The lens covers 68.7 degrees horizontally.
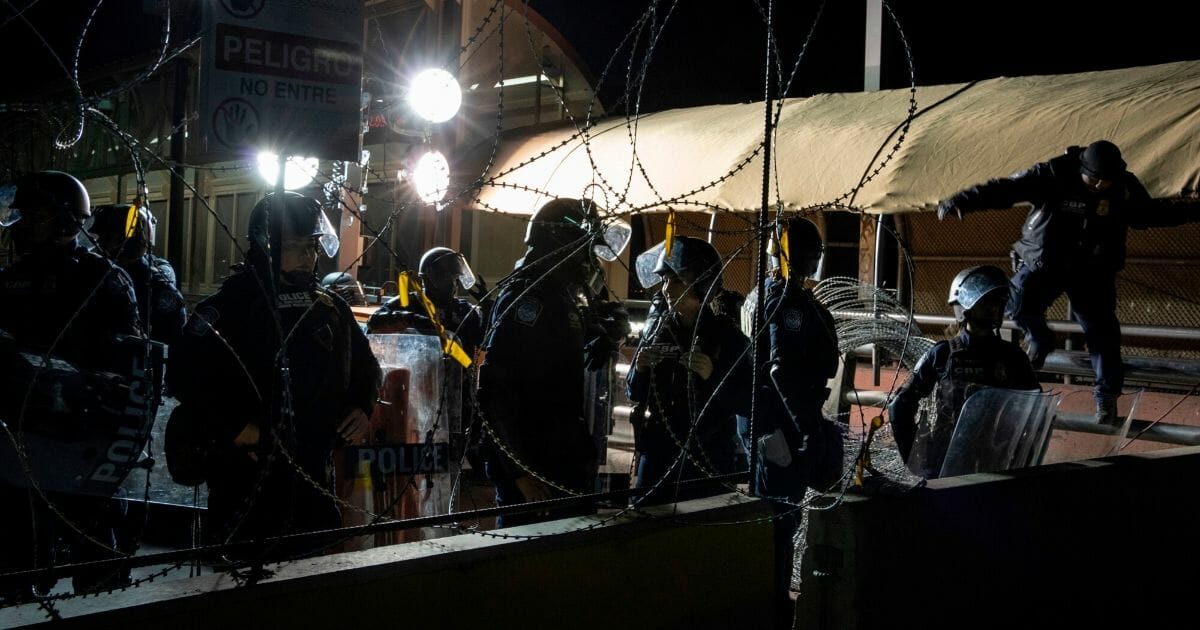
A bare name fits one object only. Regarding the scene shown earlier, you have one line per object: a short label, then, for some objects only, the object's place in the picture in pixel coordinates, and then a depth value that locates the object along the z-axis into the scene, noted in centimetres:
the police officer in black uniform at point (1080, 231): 543
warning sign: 282
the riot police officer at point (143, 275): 446
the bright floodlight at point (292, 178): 805
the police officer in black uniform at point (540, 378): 347
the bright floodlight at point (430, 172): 991
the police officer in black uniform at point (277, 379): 304
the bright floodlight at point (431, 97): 923
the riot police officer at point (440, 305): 548
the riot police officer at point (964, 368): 441
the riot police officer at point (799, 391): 414
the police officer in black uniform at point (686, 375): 402
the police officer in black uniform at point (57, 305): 335
